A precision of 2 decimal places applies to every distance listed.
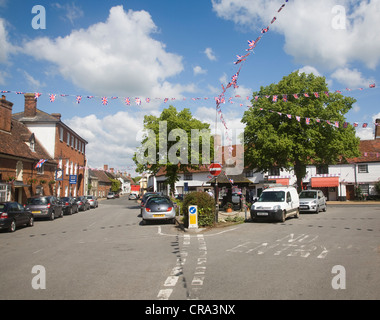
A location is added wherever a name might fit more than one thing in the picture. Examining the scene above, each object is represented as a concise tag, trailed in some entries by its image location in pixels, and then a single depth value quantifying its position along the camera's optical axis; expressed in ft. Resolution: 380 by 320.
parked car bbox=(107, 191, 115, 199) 259.45
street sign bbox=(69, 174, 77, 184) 135.59
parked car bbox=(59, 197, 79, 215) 88.58
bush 48.93
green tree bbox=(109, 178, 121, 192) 320.33
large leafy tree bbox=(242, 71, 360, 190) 96.78
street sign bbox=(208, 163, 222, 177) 48.72
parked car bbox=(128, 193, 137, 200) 225.15
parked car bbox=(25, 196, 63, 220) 68.96
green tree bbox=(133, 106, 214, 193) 113.91
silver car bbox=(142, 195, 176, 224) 54.85
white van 53.93
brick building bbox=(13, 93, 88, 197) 121.49
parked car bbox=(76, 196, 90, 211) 107.08
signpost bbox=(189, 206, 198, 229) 46.73
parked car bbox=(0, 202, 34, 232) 48.62
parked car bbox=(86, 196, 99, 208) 129.29
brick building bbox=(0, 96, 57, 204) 81.92
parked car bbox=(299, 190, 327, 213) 73.51
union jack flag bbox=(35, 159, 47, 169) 94.99
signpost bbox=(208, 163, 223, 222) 48.73
